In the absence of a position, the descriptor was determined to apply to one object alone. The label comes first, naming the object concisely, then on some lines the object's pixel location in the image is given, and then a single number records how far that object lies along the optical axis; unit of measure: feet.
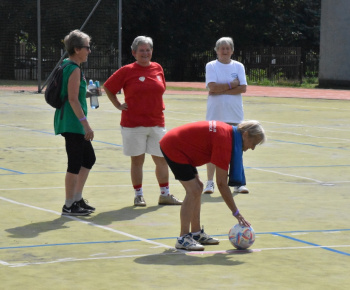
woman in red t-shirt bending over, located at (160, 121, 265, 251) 24.61
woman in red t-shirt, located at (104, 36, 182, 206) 33.99
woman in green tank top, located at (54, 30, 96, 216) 30.81
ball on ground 25.39
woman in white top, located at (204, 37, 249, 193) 36.94
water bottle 33.52
